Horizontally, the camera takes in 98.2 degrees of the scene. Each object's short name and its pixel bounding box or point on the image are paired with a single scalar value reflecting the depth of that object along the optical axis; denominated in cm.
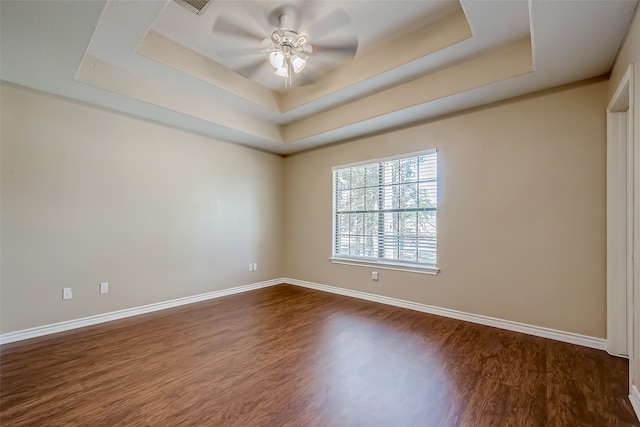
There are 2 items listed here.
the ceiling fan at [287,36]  252
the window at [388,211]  380
